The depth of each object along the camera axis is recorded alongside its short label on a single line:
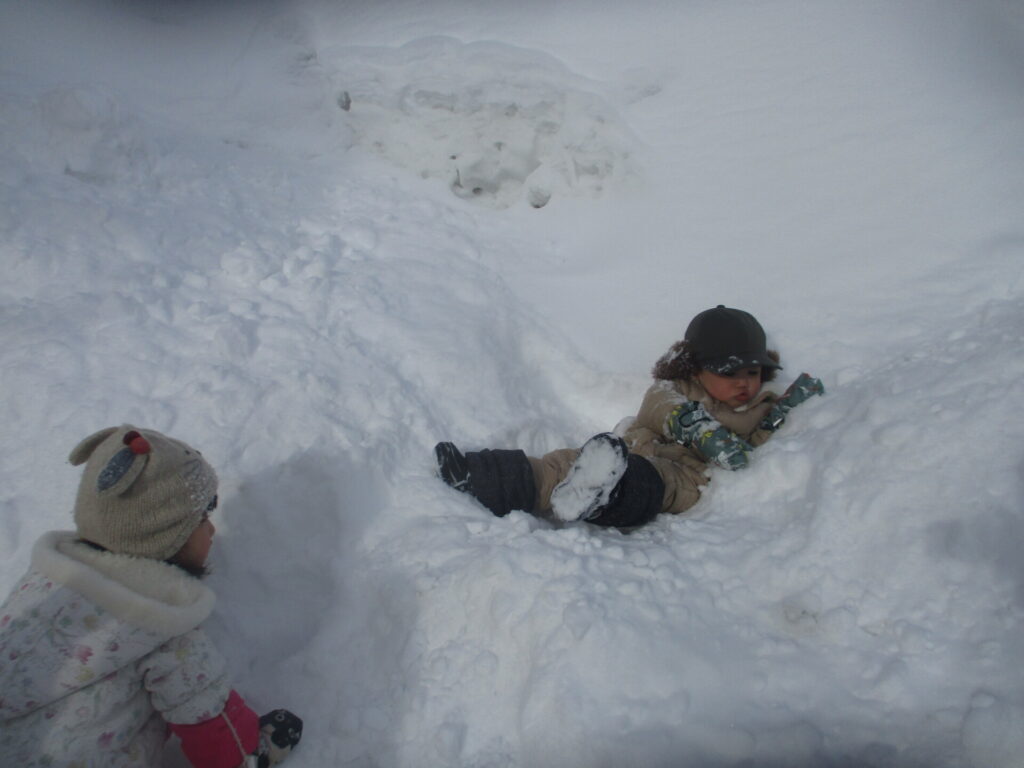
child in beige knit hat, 1.42
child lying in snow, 2.35
